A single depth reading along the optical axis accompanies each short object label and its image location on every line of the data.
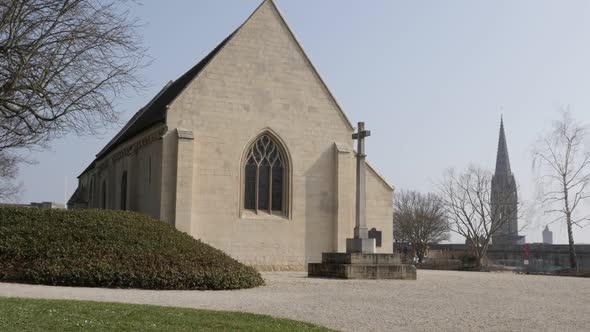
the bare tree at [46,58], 18.12
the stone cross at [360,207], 23.50
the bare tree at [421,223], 73.88
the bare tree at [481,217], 53.97
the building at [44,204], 36.39
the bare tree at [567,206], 37.72
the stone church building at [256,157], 26.39
